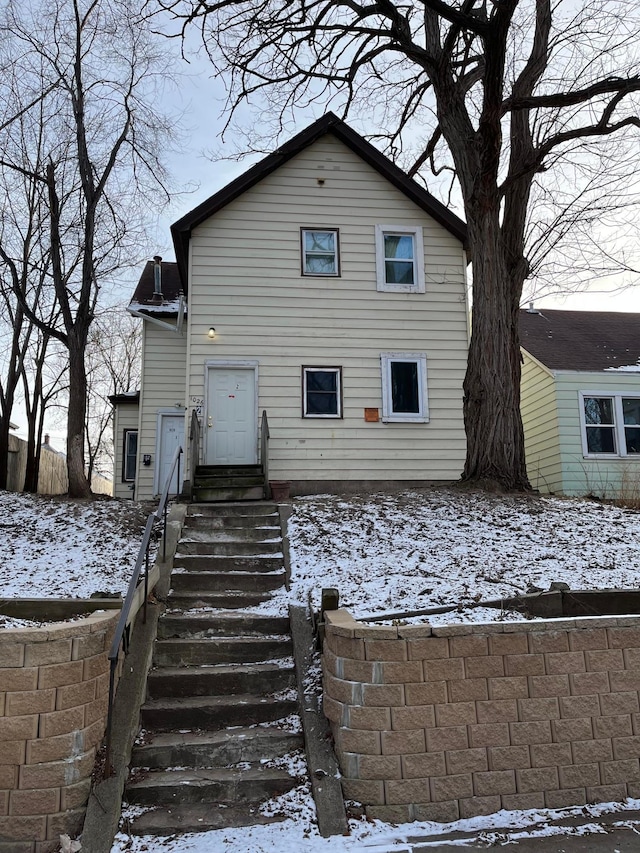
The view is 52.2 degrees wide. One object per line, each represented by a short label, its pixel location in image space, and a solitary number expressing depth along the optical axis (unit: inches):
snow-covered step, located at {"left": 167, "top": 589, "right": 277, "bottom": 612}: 230.5
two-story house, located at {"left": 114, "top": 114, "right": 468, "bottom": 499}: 456.8
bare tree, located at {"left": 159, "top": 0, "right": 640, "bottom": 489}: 363.3
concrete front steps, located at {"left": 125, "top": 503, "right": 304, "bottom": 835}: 154.7
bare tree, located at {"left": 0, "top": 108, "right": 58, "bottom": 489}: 544.7
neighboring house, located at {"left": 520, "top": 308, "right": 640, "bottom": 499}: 560.4
